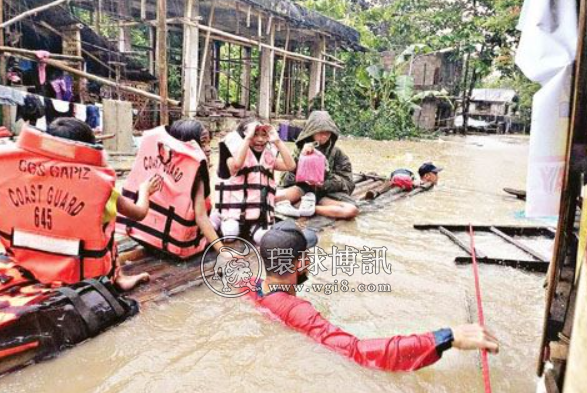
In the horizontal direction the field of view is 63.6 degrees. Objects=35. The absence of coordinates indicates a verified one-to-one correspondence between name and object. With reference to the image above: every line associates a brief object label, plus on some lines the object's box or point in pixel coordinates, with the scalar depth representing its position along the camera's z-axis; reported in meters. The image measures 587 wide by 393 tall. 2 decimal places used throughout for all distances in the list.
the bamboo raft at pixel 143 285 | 2.40
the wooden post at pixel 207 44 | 11.19
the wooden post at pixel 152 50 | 12.62
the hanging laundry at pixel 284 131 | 13.54
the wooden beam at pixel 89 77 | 7.36
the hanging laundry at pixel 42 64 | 7.77
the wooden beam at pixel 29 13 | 7.51
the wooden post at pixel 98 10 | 10.95
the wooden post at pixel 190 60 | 10.77
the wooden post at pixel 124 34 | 11.63
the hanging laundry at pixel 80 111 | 8.35
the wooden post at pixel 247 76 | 15.18
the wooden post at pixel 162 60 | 6.59
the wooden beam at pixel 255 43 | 11.24
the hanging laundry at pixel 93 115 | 8.69
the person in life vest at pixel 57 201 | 2.65
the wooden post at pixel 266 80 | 13.91
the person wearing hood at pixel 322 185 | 5.49
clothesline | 7.13
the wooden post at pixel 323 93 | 17.50
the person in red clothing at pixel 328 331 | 2.04
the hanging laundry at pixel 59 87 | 9.72
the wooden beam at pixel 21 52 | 7.35
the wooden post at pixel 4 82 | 7.68
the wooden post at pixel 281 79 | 14.47
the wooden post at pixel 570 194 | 1.73
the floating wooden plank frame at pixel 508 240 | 4.23
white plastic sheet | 1.88
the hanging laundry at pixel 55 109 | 7.78
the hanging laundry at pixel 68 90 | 9.92
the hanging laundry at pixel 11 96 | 6.96
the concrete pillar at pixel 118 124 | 8.98
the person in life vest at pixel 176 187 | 3.62
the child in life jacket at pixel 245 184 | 4.22
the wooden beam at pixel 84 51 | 10.48
